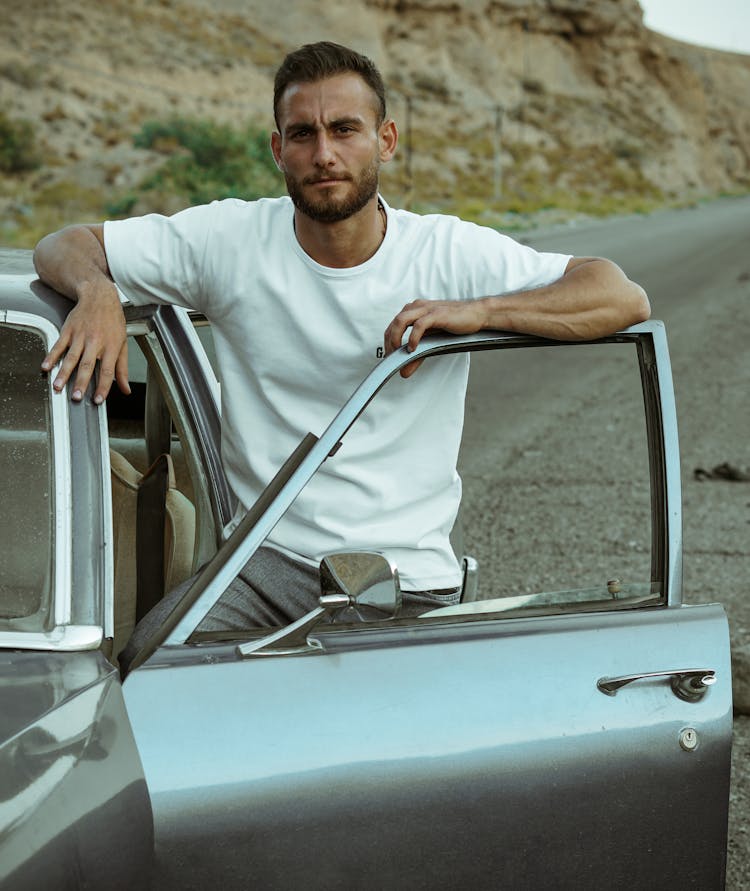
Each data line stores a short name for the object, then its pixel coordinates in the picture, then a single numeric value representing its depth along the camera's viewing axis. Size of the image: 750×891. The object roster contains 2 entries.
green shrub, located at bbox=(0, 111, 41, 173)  35.62
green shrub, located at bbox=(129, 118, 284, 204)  34.28
